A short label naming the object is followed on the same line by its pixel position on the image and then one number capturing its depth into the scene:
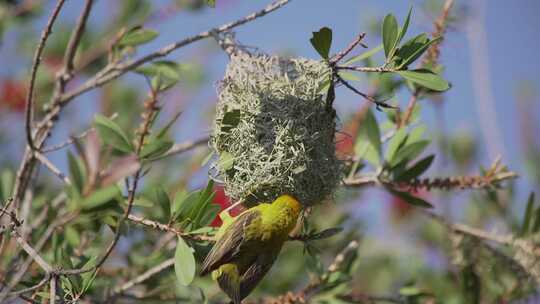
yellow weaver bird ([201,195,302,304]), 4.30
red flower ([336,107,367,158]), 6.45
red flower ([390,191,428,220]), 10.27
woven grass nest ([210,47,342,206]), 4.52
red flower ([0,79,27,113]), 8.79
